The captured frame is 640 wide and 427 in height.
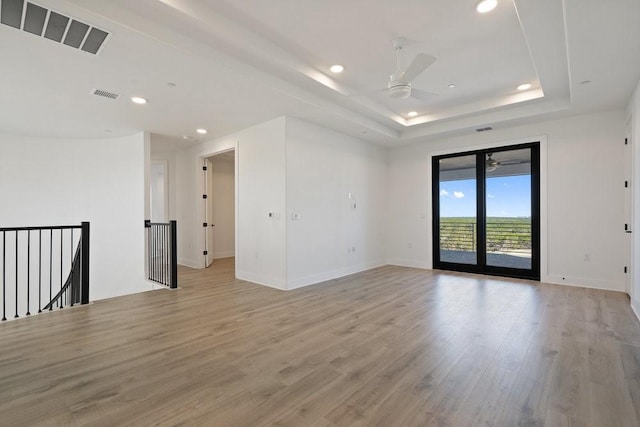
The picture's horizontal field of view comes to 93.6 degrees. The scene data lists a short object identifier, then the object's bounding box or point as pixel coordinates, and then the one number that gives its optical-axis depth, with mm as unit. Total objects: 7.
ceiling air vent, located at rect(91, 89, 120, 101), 3827
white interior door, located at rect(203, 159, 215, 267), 6977
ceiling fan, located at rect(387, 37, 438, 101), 3010
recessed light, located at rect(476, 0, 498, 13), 2707
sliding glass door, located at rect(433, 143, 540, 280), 5633
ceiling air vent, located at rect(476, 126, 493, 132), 5672
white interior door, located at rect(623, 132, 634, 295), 4313
